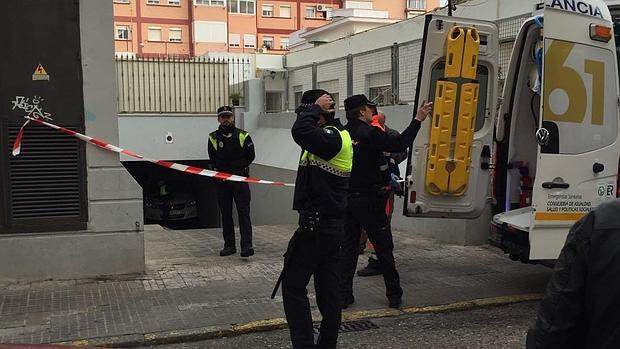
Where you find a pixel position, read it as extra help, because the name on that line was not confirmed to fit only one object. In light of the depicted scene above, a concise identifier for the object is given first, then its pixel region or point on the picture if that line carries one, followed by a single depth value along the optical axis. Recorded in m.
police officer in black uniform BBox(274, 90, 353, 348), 3.97
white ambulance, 4.97
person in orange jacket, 6.04
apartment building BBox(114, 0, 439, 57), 55.53
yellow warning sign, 5.97
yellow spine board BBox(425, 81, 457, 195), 5.69
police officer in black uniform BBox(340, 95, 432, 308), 5.05
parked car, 16.61
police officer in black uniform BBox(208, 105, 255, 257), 7.45
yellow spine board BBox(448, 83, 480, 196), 5.74
